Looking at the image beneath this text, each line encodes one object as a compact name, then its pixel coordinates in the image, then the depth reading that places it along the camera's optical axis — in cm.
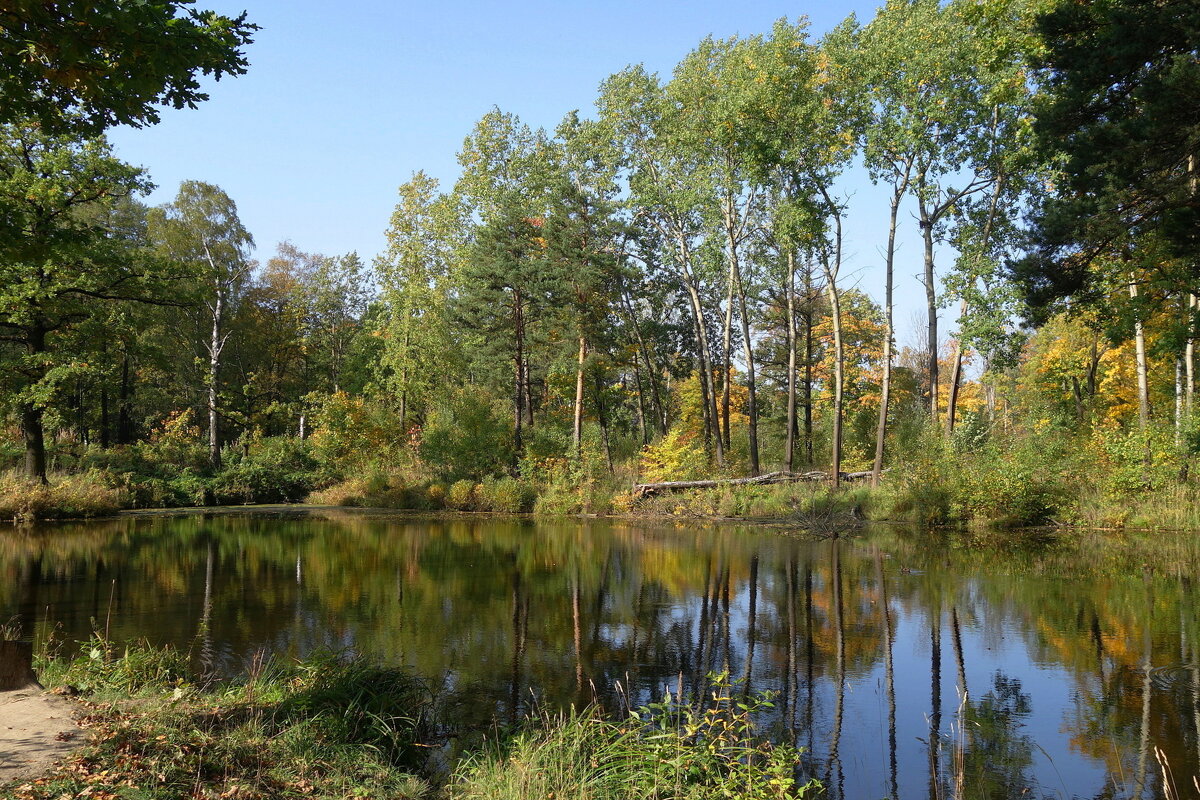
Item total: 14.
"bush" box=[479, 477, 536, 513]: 3159
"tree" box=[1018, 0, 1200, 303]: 1366
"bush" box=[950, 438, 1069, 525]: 2162
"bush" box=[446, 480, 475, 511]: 3222
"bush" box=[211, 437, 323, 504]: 3397
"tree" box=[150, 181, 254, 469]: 4278
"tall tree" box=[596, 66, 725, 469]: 3094
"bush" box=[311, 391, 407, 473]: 3631
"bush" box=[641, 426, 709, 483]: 2967
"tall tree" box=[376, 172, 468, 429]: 3878
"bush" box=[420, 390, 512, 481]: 3412
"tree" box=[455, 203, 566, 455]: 3297
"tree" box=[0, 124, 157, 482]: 2123
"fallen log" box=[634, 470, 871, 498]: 2812
